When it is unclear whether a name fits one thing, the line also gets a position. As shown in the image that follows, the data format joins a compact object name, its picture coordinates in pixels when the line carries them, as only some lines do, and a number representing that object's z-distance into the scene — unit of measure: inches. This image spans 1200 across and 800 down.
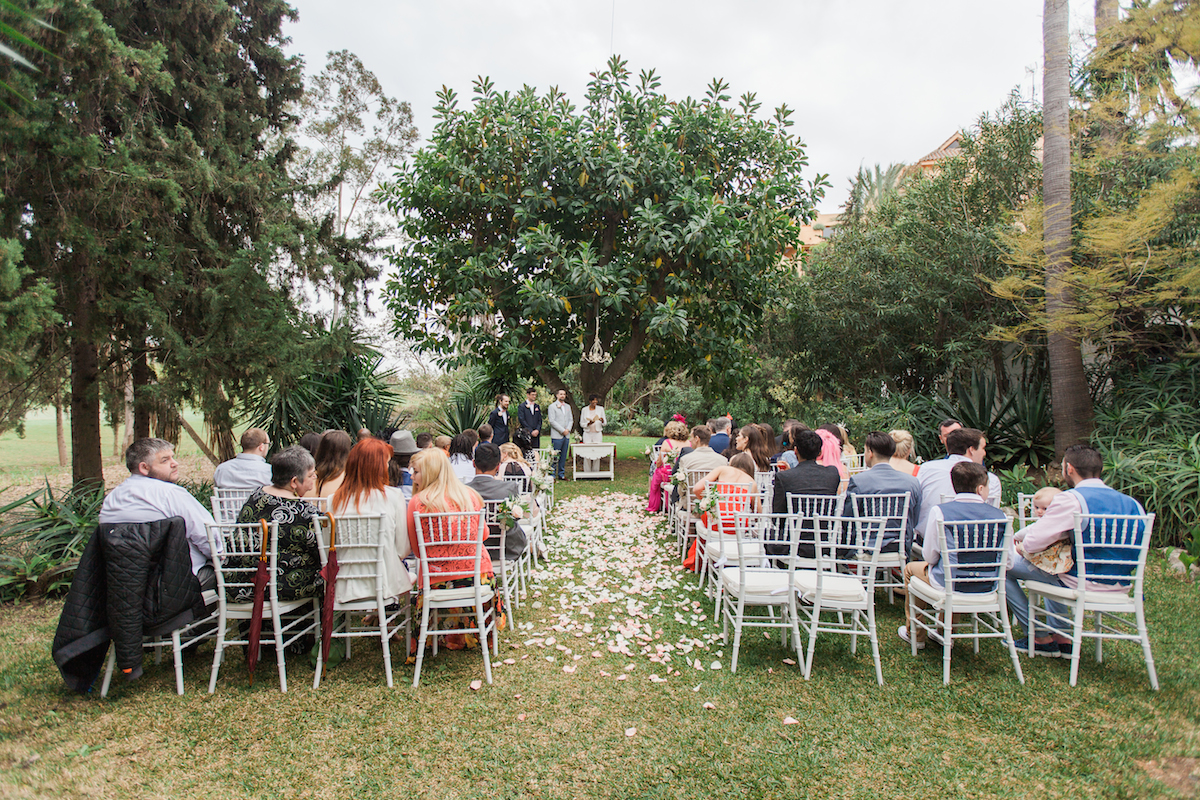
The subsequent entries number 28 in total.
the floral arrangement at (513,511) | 177.8
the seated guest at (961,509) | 163.3
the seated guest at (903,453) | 222.8
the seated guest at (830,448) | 255.6
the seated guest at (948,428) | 210.0
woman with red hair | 163.0
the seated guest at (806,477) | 197.6
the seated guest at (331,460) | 193.3
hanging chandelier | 492.7
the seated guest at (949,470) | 199.6
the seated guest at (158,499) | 154.3
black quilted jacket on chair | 149.4
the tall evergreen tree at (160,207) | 266.7
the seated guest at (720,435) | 319.3
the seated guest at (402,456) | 233.6
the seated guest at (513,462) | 272.1
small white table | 474.3
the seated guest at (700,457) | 268.5
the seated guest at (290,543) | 162.6
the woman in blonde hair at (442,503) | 168.4
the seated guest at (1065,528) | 160.6
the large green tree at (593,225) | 420.8
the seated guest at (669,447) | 328.8
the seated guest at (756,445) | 250.5
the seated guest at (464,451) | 264.1
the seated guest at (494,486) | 204.1
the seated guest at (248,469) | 209.0
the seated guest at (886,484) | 197.8
